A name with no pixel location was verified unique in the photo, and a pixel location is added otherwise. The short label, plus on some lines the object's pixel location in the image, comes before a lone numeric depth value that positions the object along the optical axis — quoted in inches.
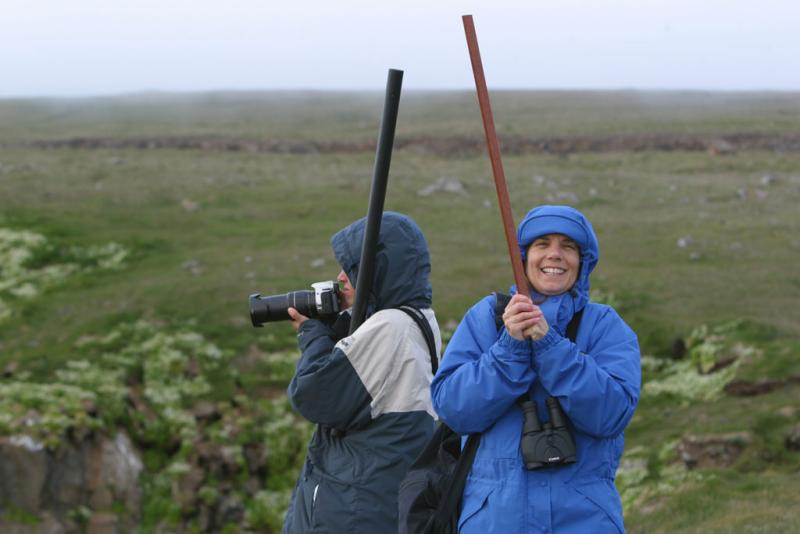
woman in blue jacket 157.9
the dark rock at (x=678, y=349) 653.3
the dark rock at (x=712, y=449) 475.2
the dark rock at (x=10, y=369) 660.1
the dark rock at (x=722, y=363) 604.1
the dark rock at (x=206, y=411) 626.5
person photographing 191.9
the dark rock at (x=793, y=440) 473.1
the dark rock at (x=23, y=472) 518.0
